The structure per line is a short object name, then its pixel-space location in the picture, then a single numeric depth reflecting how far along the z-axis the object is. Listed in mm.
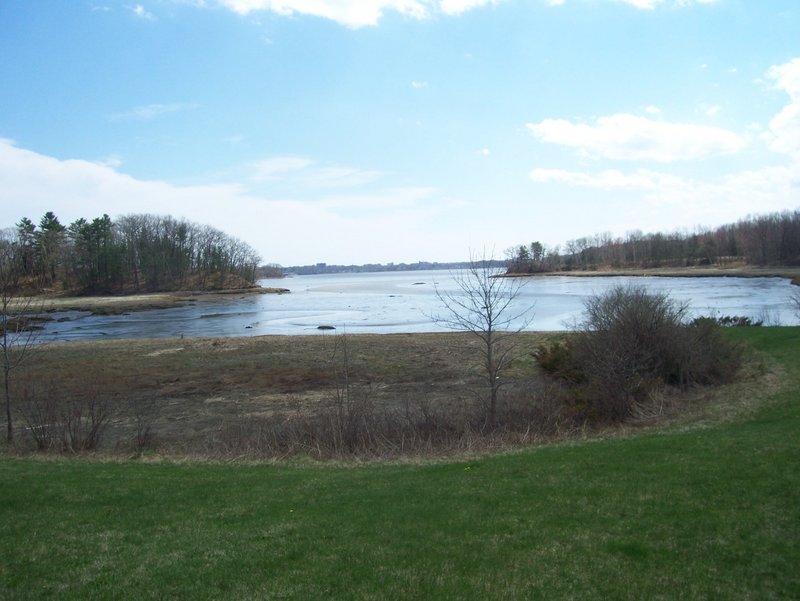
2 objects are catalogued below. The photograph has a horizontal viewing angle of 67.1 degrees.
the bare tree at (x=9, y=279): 13373
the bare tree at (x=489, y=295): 13312
